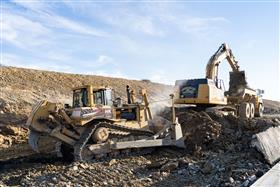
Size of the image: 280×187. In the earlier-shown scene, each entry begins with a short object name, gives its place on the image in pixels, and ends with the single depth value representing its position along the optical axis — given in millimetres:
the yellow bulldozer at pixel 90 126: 7338
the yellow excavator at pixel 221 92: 10453
